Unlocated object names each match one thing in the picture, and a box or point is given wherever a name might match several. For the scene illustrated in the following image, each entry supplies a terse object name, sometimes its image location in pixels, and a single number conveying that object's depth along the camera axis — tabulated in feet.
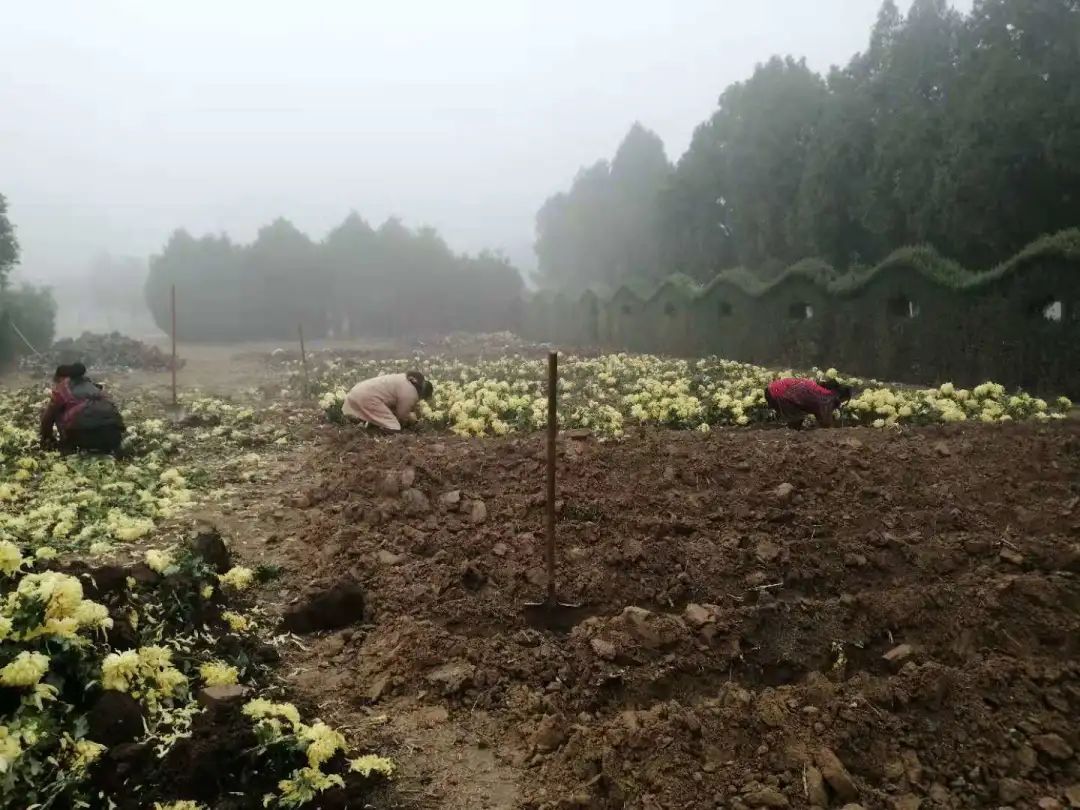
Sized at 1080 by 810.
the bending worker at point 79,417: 30.58
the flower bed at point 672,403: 33.40
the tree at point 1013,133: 60.59
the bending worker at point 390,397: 35.35
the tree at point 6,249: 82.56
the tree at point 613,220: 151.33
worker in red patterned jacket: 32.04
